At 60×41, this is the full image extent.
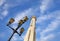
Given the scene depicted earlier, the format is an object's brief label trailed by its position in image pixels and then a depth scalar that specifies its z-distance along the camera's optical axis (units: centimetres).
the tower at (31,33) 2410
